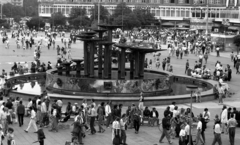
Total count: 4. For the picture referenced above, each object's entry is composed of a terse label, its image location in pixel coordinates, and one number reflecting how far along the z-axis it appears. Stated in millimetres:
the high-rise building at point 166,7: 129625
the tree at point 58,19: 119731
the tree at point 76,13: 118875
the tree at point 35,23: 118188
